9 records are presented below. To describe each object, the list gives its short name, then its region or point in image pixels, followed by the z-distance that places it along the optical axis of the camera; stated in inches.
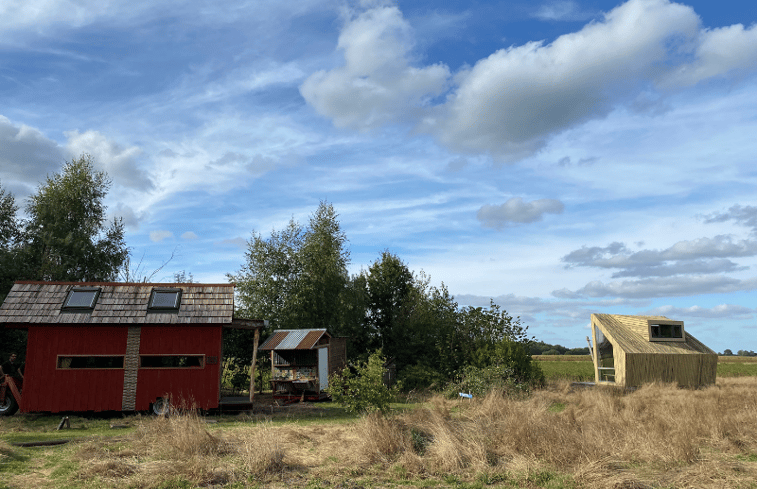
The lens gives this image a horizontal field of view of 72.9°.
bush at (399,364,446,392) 1089.4
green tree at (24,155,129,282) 1163.9
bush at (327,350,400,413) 506.6
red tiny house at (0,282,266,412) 727.1
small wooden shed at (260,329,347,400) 953.5
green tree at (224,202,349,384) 1159.6
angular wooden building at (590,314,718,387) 1095.6
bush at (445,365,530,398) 874.8
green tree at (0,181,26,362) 992.2
